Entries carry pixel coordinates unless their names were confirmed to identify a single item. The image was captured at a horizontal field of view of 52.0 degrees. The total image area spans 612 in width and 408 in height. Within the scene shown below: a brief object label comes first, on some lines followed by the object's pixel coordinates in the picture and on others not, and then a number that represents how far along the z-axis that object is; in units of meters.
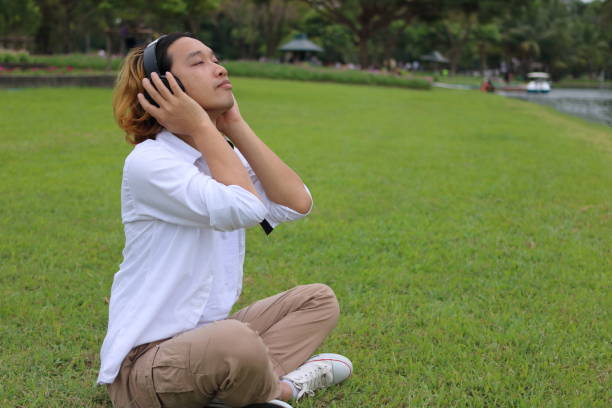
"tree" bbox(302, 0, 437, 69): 39.88
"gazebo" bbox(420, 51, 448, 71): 68.12
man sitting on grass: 1.98
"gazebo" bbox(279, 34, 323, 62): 49.97
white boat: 41.81
